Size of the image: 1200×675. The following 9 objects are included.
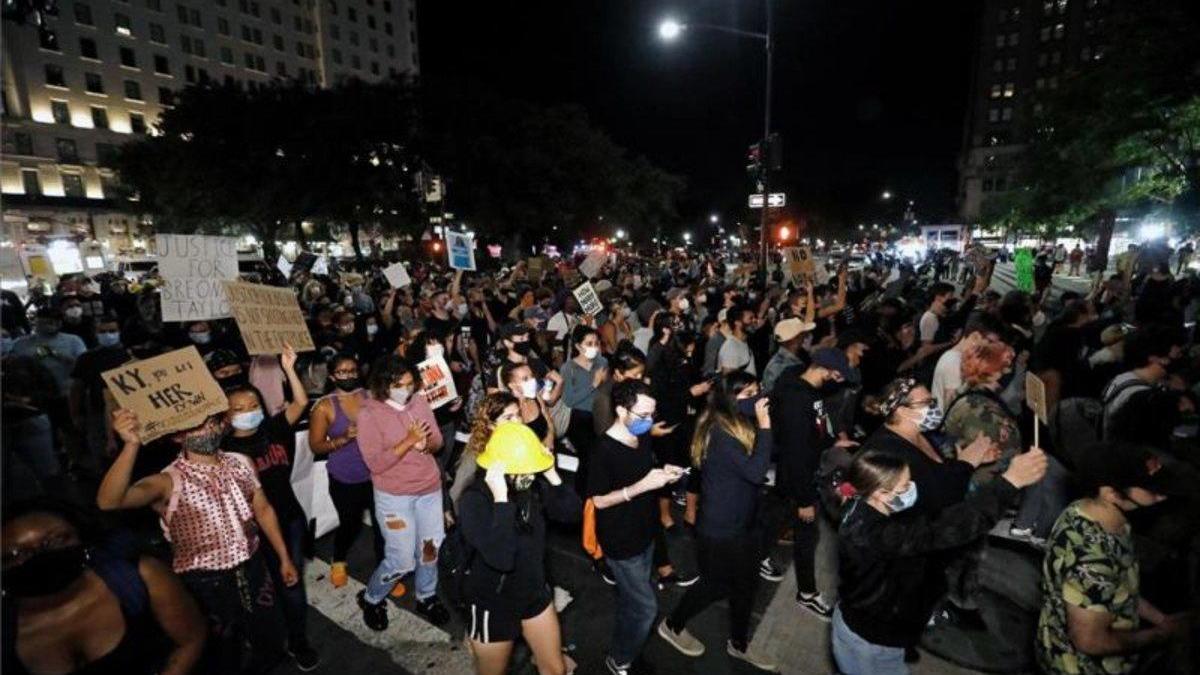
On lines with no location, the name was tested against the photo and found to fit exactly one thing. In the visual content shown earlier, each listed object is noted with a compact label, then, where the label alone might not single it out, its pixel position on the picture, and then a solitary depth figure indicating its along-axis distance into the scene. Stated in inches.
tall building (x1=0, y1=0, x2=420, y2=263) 2395.4
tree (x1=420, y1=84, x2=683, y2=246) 1391.5
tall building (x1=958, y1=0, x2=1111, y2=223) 3836.1
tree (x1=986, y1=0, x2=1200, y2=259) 512.4
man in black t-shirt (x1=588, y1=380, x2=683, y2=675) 154.8
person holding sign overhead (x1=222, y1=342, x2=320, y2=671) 166.9
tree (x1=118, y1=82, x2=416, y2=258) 1337.4
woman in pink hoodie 179.2
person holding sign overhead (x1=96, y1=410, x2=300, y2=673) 138.0
